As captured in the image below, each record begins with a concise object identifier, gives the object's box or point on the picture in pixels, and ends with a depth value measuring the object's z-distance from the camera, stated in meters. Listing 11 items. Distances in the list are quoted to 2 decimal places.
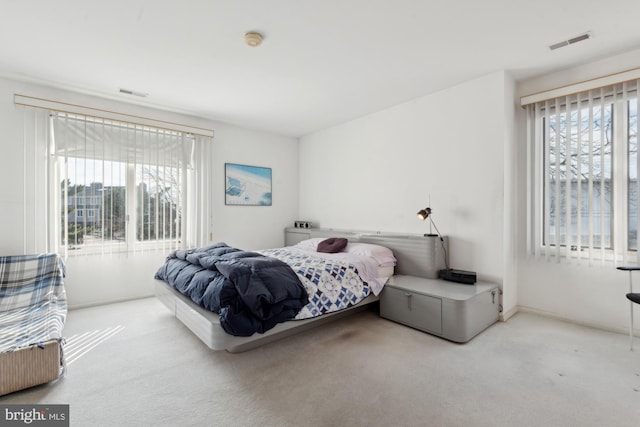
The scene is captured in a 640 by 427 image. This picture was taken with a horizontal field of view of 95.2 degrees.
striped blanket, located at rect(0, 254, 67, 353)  2.03
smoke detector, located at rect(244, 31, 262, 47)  2.34
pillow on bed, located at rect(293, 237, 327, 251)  4.03
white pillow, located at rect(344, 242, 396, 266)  3.36
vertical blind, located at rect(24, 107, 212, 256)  3.31
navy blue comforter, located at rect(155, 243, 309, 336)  2.11
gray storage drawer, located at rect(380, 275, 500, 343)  2.54
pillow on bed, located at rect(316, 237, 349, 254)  3.68
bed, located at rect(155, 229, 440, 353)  2.16
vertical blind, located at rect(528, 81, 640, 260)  2.63
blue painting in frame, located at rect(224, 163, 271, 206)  4.70
